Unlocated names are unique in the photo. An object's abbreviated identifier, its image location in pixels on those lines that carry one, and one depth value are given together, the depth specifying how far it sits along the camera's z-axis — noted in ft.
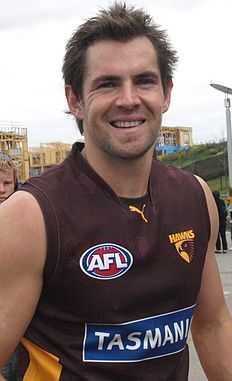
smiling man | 5.42
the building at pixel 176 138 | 197.93
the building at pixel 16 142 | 157.38
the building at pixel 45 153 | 186.17
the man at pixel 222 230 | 45.58
